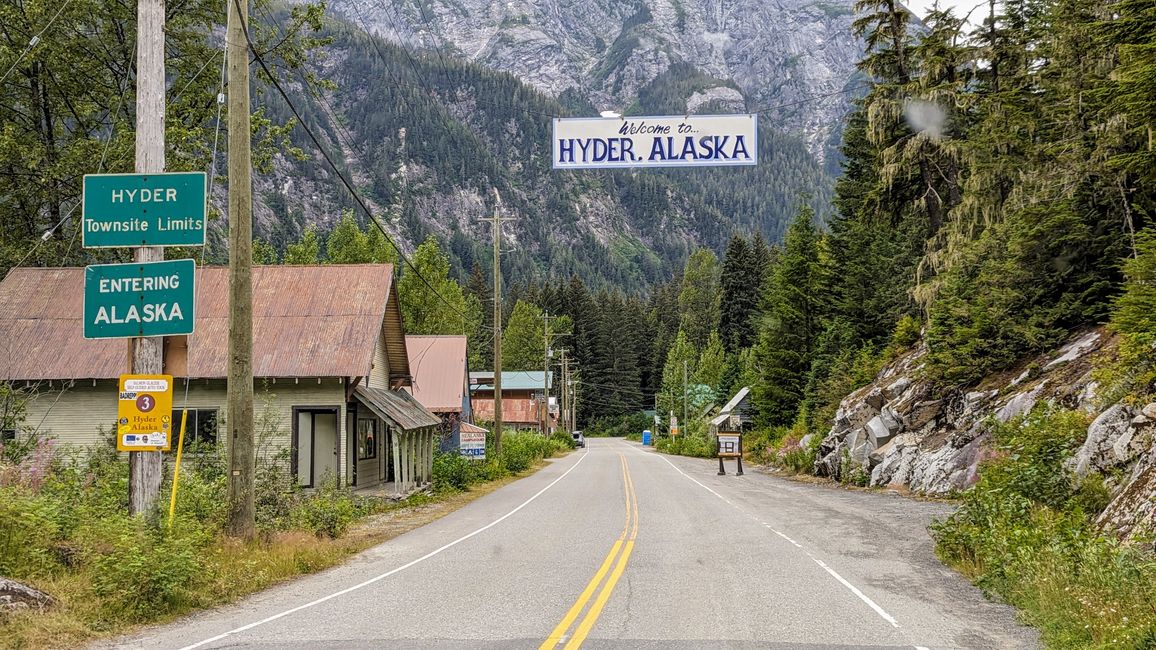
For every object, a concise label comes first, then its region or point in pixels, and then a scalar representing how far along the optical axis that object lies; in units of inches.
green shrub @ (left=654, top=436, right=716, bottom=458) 2576.3
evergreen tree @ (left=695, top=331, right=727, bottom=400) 3993.6
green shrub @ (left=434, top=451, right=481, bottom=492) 1142.3
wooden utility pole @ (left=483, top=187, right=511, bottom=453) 1487.5
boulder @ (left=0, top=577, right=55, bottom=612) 326.0
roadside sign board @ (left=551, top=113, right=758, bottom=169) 600.1
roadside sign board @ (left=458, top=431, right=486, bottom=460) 1252.5
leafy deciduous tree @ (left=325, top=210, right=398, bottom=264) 2364.7
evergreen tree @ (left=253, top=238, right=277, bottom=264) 2246.1
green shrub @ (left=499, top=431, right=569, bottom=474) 1612.9
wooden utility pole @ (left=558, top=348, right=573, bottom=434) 3501.5
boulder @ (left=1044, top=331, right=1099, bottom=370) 868.6
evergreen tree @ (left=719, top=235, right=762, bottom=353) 3978.8
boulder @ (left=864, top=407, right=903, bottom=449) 1157.7
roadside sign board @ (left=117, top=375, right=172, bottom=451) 440.5
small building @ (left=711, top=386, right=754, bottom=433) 2628.0
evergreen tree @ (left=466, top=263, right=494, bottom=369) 4599.9
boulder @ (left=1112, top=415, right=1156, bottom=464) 520.7
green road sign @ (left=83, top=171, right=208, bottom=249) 450.0
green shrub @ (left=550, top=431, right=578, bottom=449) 3029.0
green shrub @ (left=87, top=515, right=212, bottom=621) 367.9
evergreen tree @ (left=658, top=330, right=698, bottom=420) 4018.2
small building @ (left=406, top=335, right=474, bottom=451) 1763.0
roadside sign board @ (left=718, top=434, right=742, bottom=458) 1646.2
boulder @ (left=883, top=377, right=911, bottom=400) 1231.5
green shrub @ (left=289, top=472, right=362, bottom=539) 616.3
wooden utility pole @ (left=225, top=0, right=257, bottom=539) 518.0
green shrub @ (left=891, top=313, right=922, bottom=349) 1381.6
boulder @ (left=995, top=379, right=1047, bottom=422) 836.8
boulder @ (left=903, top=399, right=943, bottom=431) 1095.8
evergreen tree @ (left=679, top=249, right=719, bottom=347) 5012.3
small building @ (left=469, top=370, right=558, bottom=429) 3471.0
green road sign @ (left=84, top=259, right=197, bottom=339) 442.0
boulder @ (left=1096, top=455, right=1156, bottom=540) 407.8
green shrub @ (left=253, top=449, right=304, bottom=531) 584.7
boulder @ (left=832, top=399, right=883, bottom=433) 1263.5
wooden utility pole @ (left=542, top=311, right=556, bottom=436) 2725.4
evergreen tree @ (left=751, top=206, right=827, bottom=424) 1999.3
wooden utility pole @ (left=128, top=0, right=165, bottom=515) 447.2
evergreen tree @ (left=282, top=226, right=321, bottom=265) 2267.5
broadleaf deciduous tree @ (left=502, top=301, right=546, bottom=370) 4645.7
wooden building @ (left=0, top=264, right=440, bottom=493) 955.3
